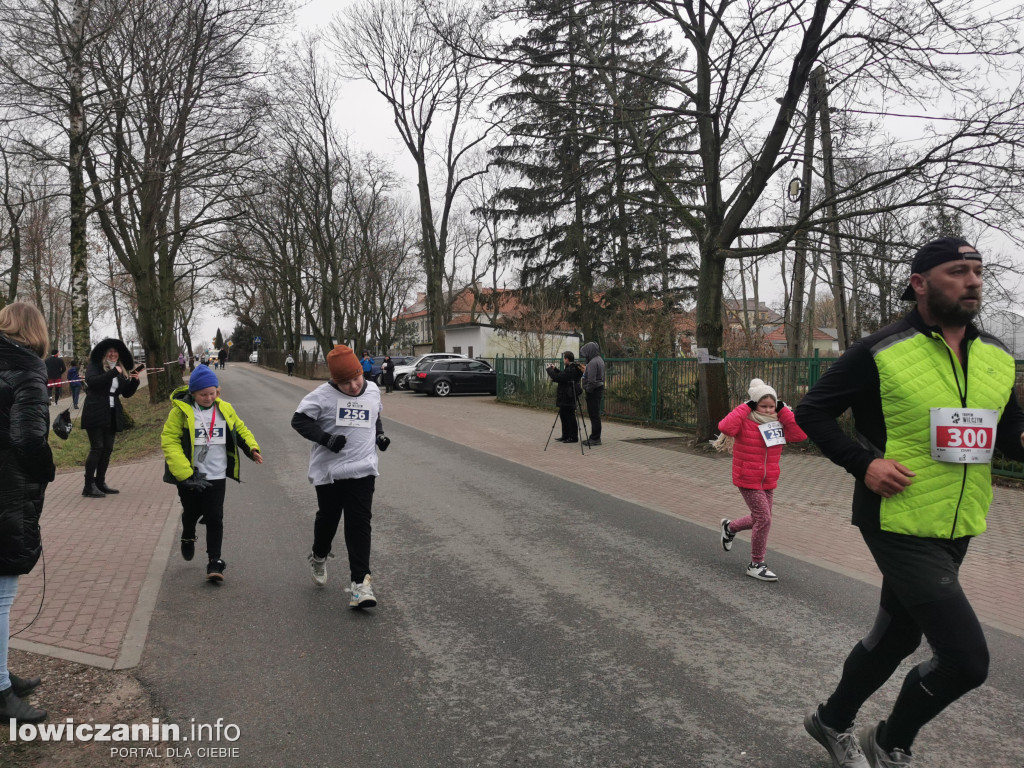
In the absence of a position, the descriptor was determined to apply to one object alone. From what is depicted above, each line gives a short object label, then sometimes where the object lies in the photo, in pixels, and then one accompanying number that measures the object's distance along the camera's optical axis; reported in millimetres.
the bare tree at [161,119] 15758
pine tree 12695
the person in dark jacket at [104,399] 8781
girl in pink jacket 5793
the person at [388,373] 31844
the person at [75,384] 19853
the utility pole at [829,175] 12180
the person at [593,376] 14531
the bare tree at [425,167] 31016
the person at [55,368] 19047
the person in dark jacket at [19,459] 3213
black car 29344
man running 2551
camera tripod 14028
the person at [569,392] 13992
